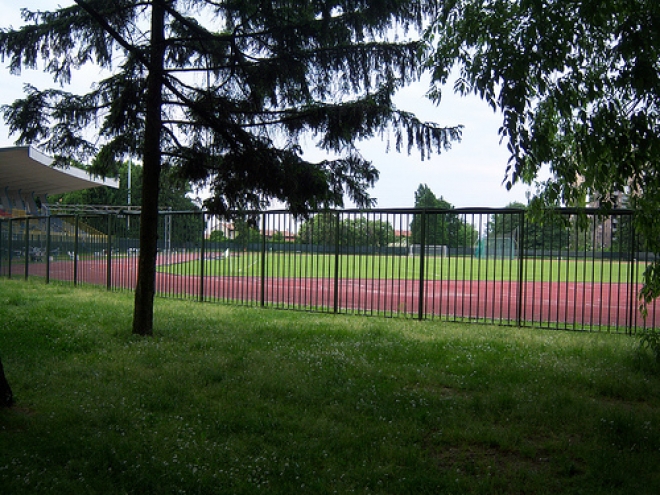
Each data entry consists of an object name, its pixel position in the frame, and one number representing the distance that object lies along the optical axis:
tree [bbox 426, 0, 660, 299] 4.77
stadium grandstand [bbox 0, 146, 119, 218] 28.75
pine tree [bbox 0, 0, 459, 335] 8.34
